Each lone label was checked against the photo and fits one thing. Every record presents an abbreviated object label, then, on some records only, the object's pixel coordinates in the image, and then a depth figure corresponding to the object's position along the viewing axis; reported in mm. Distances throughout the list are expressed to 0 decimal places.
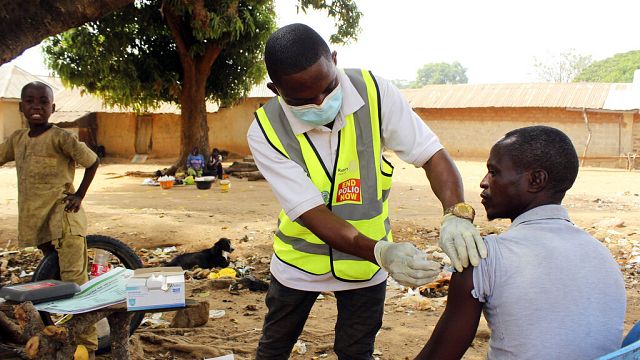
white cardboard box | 2246
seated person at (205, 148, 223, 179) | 14384
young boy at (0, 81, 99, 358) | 3402
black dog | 5379
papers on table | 2297
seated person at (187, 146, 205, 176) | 13978
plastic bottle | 3611
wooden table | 2227
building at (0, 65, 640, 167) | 19031
